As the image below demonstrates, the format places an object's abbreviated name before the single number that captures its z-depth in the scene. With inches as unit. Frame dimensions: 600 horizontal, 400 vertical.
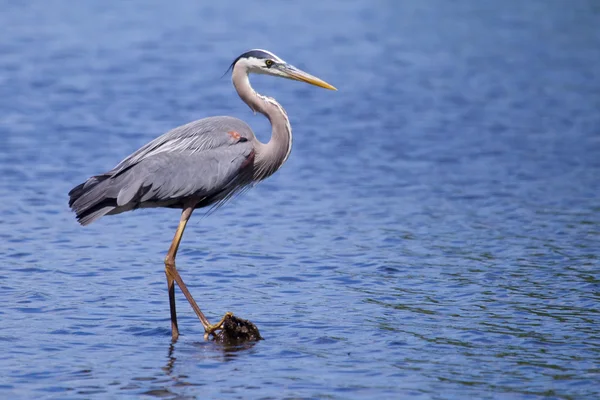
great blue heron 741.9
